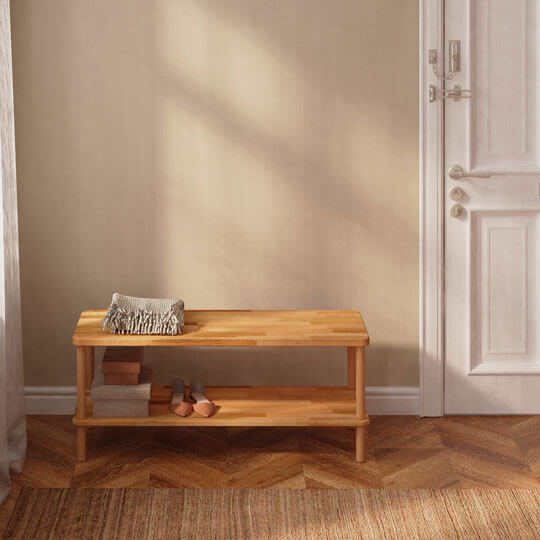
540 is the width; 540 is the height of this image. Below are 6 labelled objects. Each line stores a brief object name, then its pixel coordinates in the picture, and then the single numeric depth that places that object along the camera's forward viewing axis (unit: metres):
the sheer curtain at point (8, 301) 2.64
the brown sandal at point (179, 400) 2.84
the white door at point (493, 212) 3.12
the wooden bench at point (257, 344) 2.75
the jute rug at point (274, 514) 2.38
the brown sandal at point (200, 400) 2.83
